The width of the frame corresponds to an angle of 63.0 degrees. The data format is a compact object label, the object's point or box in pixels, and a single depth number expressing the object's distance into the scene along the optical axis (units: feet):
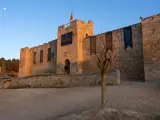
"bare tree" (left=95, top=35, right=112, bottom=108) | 17.35
